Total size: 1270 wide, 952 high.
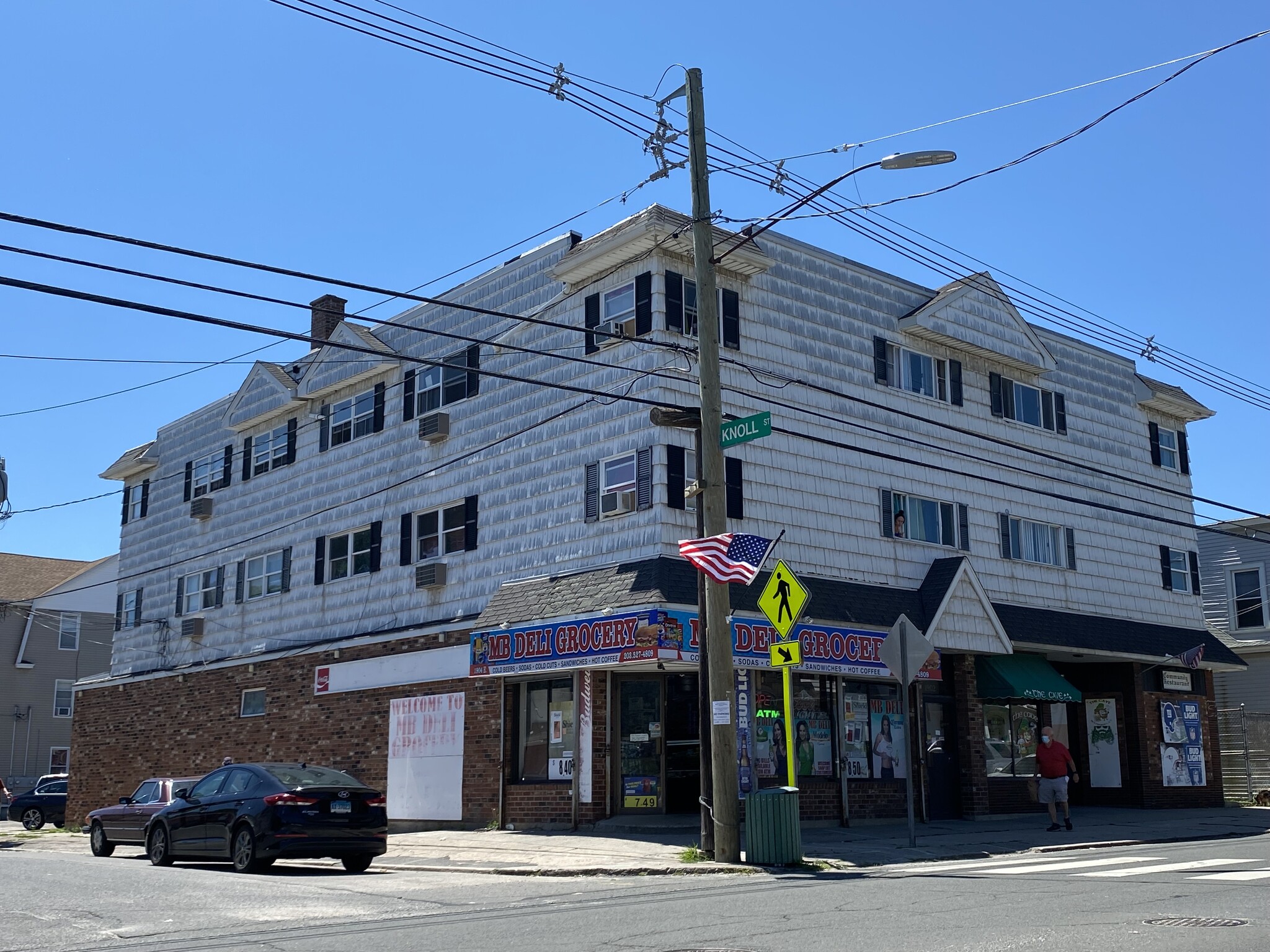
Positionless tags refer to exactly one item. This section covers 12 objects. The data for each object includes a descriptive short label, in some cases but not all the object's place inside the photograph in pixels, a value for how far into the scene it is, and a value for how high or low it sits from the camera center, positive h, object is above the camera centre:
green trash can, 15.23 -0.99
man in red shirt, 21.48 -0.49
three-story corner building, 21.47 +3.76
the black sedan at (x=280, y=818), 15.52 -0.85
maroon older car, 19.95 -1.05
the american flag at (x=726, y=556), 15.56 +2.21
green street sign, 16.06 +3.82
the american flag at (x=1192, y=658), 29.08 +1.78
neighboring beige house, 51.25 +3.78
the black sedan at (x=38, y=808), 36.53 -1.62
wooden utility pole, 15.48 +3.13
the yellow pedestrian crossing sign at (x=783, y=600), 16.06 +1.74
